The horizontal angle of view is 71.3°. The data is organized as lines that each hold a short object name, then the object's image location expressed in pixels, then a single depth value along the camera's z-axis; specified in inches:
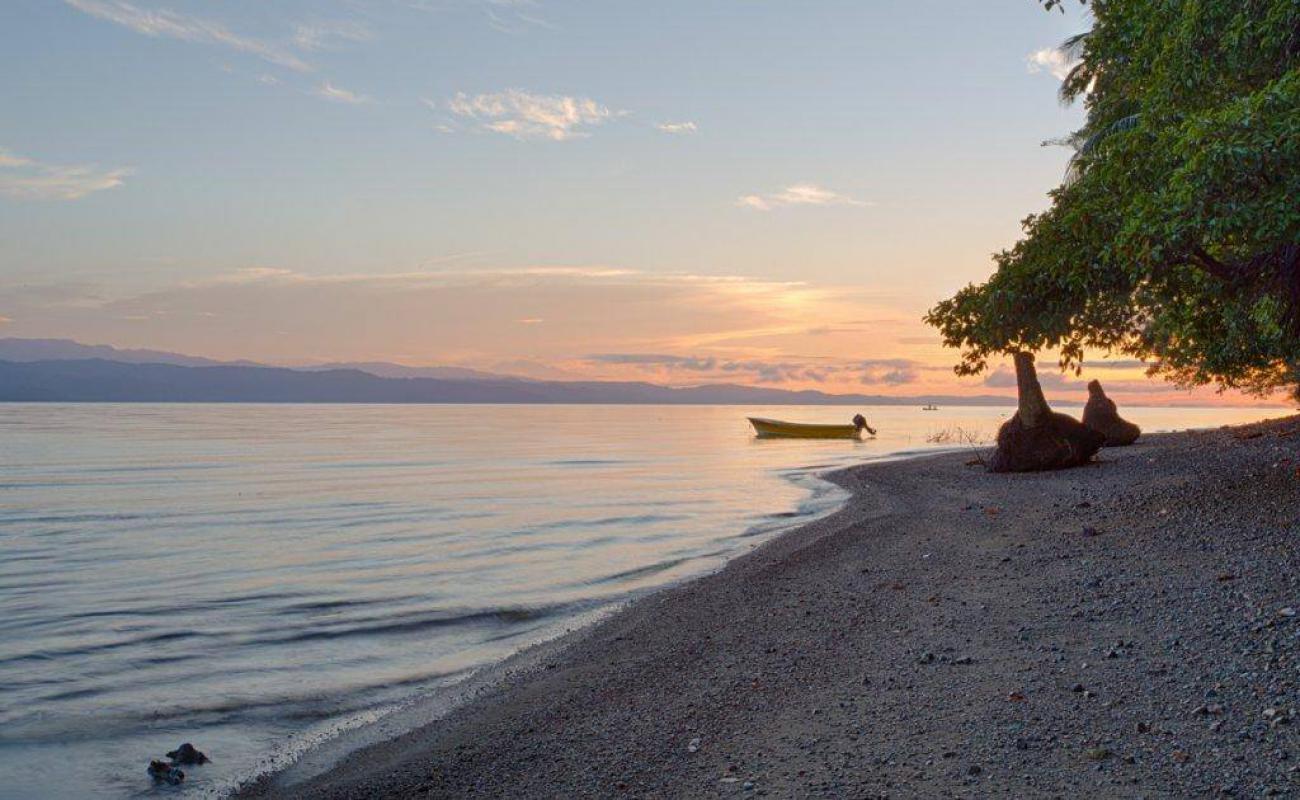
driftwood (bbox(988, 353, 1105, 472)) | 1087.0
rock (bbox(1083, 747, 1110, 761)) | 239.3
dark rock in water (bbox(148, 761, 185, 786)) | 308.7
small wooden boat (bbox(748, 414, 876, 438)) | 2997.0
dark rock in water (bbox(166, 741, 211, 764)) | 323.6
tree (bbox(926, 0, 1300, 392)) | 371.2
